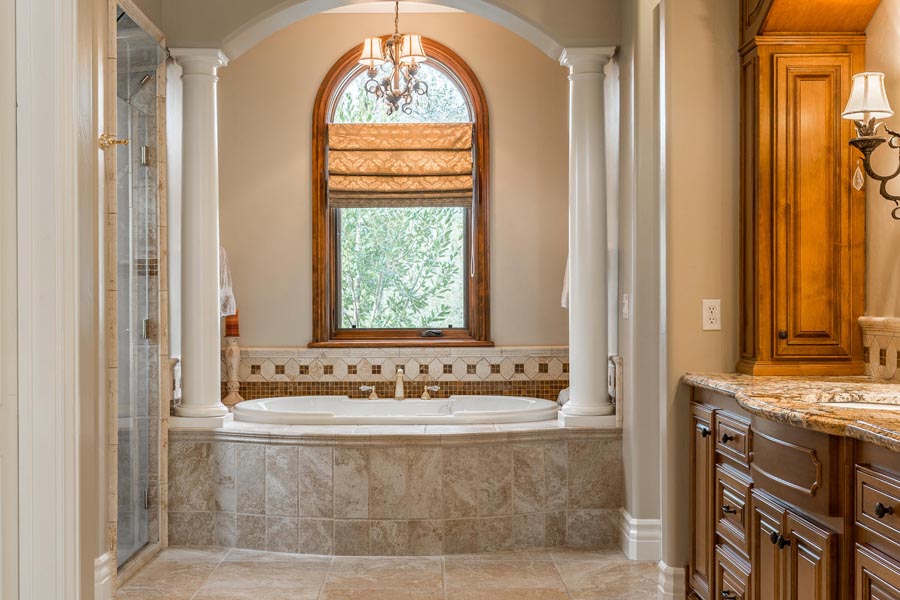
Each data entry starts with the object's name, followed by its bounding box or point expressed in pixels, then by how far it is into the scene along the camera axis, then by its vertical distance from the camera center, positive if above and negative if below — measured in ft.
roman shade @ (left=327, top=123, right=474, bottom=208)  18.99 +2.89
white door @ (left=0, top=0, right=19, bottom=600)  5.57 -0.06
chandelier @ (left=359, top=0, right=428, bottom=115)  16.07 +4.26
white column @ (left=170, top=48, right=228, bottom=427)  15.05 +1.13
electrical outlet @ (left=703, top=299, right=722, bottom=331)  10.93 -0.19
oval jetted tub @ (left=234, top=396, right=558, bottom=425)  14.96 -1.94
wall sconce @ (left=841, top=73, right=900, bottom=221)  8.98 +1.85
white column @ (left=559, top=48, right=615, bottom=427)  14.97 +1.04
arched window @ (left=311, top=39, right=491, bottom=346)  18.99 +1.92
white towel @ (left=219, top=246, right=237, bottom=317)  17.16 +0.21
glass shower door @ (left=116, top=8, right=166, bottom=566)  13.26 +0.28
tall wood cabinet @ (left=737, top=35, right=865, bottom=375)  10.35 +0.97
